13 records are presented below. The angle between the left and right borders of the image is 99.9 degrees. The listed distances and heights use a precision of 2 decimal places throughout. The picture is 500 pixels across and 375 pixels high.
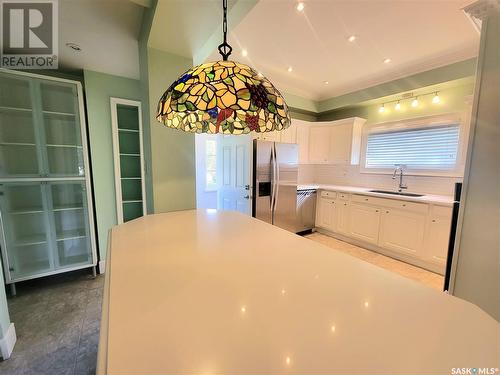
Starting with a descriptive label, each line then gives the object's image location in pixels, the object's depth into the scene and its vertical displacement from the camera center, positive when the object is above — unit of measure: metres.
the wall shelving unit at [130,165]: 2.63 +0.00
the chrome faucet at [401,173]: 3.30 -0.08
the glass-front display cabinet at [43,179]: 2.13 -0.16
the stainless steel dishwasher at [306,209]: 3.65 -0.75
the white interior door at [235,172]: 3.00 -0.10
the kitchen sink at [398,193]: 2.91 -0.38
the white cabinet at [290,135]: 3.66 +0.56
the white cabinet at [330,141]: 3.66 +0.48
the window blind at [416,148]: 2.90 +0.30
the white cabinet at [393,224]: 2.47 -0.79
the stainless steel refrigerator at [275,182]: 3.04 -0.24
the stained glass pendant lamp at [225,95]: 0.89 +0.31
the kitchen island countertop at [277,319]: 0.45 -0.41
